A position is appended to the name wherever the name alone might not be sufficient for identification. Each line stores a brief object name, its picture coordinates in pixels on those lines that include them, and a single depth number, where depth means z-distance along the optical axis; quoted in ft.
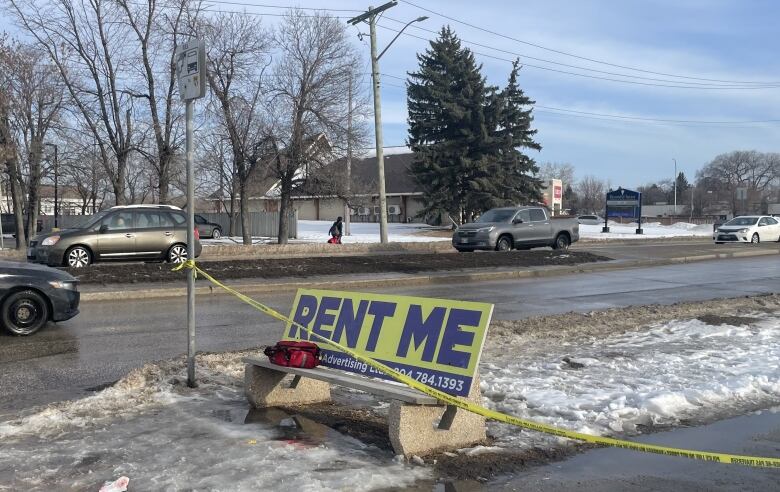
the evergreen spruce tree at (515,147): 155.22
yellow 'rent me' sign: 16.61
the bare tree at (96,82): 92.32
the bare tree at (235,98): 94.68
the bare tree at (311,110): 97.35
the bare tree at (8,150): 76.64
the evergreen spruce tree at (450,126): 153.48
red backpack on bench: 19.31
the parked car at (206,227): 139.42
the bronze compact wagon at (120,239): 58.54
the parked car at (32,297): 31.86
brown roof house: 104.12
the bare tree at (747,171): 405.59
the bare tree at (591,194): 449.89
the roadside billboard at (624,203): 156.46
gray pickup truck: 82.94
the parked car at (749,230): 108.17
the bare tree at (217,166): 115.57
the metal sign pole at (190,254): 21.26
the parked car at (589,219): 232.73
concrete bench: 15.70
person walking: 93.66
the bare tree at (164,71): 92.32
